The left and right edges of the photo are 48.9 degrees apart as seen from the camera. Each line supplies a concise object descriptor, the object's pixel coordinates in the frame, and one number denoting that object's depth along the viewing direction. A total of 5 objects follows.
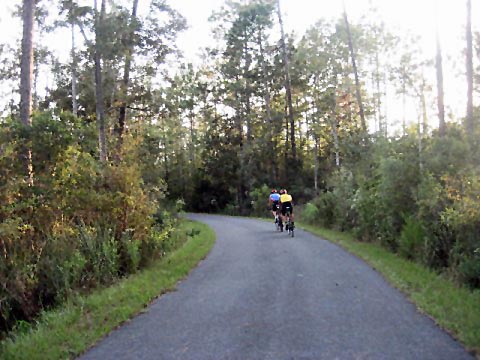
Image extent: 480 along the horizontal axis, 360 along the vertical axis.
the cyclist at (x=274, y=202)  23.31
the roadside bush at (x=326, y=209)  23.56
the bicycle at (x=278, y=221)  21.64
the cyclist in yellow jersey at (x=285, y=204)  20.03
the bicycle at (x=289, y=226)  19.72
